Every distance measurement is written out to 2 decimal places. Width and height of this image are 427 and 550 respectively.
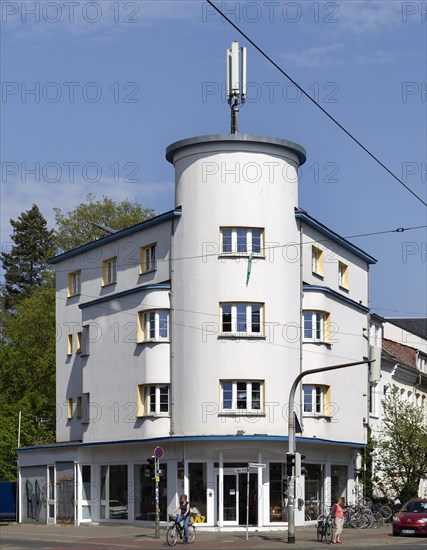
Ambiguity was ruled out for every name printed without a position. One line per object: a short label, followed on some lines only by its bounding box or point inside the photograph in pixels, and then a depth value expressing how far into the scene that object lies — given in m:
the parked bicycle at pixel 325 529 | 39.25
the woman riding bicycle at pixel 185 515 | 37.97
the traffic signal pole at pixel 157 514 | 40.12
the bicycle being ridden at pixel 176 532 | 37.34
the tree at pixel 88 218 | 80.62
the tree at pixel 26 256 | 100.25
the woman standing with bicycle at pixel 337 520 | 38.59
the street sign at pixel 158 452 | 40.31
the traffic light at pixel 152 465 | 40.56
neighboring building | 58.75
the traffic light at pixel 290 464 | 38.38
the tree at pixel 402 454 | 53.91
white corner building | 44.81
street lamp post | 37.97
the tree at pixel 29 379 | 66.38
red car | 42.09
